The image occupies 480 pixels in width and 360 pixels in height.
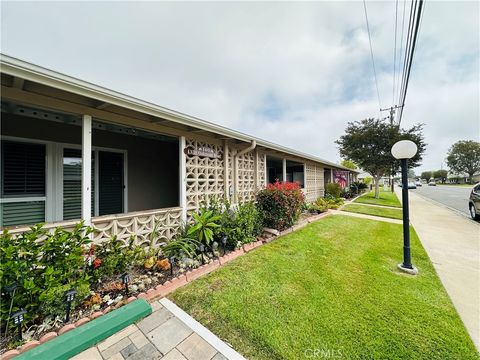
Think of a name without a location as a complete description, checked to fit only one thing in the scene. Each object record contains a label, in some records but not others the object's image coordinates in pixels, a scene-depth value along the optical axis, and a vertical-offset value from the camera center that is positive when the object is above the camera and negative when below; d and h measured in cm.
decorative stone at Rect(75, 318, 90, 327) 211 -153
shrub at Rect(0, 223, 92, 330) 189 -95
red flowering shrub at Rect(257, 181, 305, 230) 554 -66
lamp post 367 -12
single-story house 280 +61
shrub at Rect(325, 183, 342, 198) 1346 -60
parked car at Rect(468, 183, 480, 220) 794 -97
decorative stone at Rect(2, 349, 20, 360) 169 -152
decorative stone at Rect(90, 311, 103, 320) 223 -153
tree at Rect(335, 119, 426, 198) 1606 +322
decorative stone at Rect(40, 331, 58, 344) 191 -153
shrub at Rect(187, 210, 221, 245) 380 -91
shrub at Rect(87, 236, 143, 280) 265 -110
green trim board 177 -155
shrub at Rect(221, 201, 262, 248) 438 -101
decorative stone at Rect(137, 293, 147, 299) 263 -154
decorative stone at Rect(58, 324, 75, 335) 201 -153
